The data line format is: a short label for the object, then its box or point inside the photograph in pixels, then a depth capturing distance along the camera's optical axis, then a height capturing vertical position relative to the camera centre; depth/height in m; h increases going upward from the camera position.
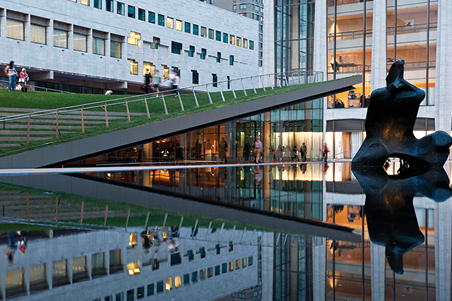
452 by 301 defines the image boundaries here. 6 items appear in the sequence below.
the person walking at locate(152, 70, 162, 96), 26.72 +3.33
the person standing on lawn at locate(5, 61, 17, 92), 26.17 +3.61
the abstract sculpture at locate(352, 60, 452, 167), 19.05 +0.47
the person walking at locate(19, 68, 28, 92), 27.11 +3.53
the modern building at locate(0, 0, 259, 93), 42.12 +10.25
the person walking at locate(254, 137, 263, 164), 26.16 -0.28
